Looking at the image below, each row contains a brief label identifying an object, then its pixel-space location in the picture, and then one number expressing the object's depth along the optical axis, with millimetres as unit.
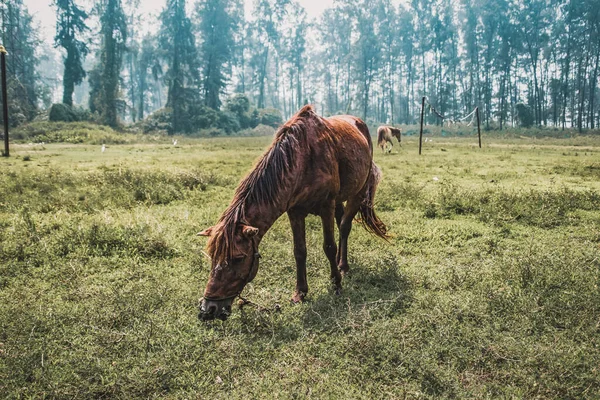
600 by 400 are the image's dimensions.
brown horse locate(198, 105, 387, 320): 3180
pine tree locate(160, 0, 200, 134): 46719
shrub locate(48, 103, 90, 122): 35625
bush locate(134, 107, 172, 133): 43625
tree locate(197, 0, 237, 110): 52903
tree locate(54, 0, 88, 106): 41281
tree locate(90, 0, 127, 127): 41906
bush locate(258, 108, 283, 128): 54156
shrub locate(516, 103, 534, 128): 45625
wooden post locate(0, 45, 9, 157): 13762
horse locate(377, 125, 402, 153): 21266
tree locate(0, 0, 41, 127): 35500
